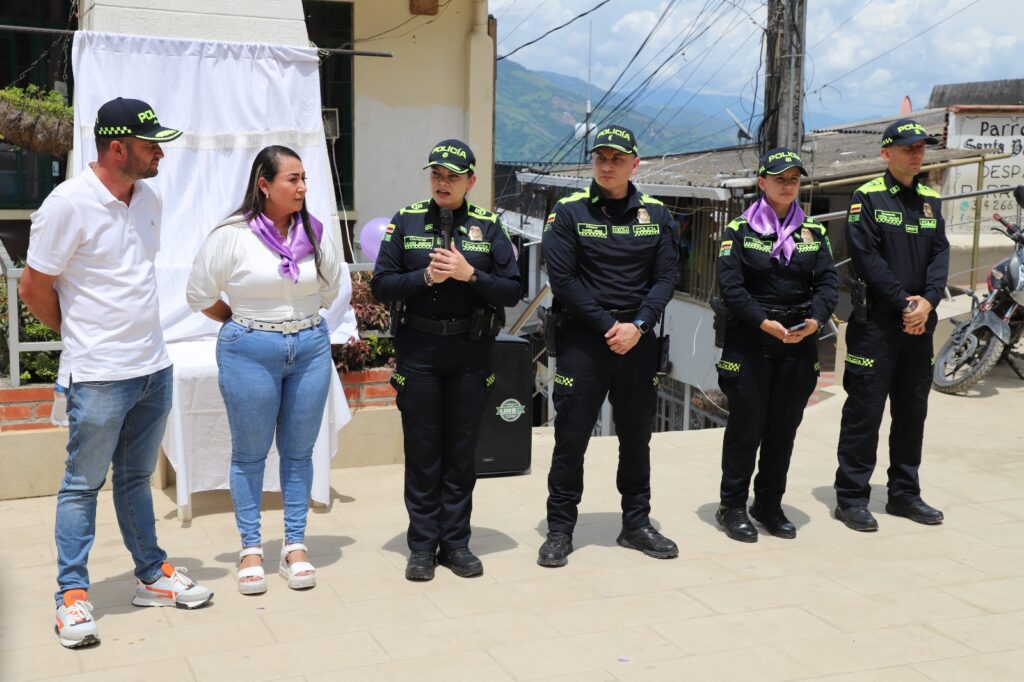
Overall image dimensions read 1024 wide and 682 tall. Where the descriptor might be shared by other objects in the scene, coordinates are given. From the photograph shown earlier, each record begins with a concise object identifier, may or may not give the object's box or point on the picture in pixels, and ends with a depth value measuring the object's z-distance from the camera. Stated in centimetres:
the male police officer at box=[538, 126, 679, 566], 492
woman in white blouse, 448
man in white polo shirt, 393
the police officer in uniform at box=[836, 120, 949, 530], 549
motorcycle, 920
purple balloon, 833
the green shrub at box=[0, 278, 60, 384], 600
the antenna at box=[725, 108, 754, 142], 1700
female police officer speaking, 471
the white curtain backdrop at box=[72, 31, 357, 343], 599
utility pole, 1210
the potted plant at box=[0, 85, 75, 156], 717
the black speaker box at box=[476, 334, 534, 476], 659
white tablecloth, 565
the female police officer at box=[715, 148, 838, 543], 525
